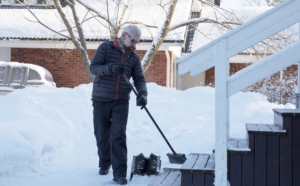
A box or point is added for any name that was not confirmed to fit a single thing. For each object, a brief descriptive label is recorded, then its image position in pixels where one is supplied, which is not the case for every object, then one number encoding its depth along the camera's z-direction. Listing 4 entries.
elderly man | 5.45
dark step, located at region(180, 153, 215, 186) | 4.20
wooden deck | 4.24
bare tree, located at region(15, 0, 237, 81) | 13.45
